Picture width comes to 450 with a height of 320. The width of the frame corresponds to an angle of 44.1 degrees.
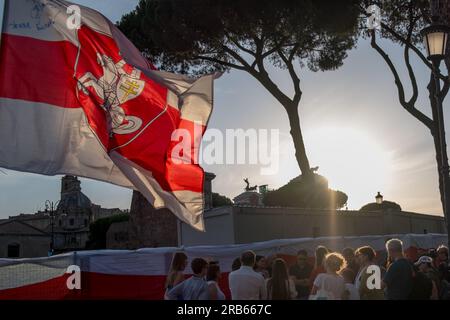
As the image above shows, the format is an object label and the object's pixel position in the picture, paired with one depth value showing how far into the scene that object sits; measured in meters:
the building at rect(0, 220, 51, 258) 66.19
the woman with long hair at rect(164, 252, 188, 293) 6.26
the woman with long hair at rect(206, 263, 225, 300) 5.46
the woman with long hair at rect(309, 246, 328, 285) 7.92
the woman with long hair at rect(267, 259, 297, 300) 6.20
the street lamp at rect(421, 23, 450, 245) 7.73
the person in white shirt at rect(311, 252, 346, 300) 5.78
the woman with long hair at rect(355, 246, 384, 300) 6.62
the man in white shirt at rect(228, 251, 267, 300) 6.12
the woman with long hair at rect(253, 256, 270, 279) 8.58
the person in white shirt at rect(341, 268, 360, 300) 6.03
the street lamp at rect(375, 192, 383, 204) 25.61
